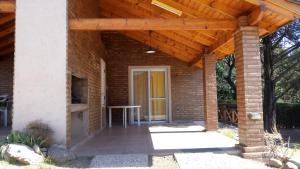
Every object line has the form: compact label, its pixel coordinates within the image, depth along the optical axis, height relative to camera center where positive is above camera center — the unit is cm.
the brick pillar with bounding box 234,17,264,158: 401 +0
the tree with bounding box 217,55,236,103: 1293 +81
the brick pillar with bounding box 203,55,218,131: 643 +1
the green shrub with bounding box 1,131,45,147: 363 -78
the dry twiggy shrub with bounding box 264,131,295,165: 364 -105
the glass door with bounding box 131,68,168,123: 854 -3
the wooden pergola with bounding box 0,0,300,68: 390 +153
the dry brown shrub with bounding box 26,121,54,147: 376 -67
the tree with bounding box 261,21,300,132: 855 +138
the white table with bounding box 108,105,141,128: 765 -80
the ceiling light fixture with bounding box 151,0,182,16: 496 +206
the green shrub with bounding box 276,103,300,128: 1139 -132
